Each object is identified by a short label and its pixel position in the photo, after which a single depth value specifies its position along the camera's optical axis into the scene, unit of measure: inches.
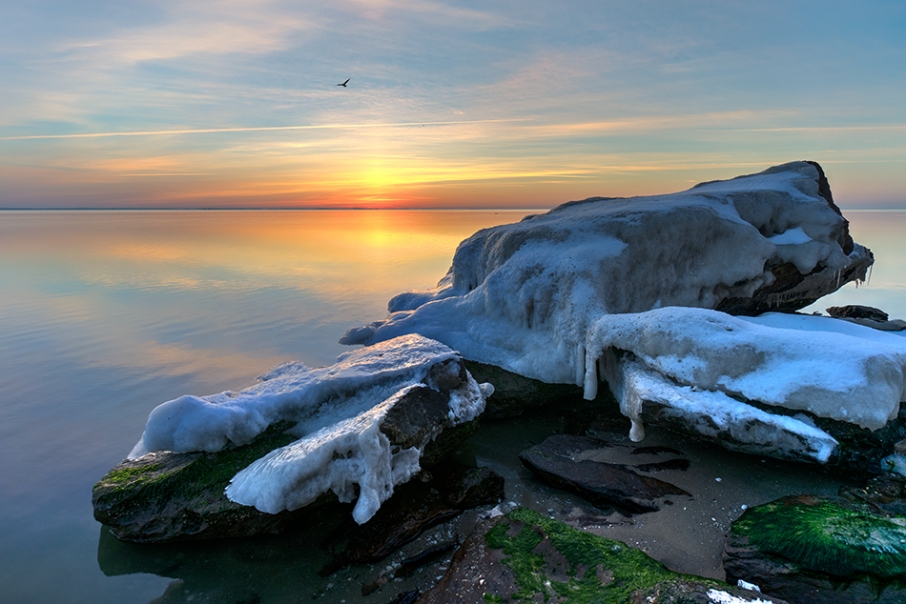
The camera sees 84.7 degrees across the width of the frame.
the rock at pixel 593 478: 248.8
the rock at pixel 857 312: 565.5
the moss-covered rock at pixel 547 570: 177.0
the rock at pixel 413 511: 223.9
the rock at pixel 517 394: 356.8
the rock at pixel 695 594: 149.1
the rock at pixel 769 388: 237.0
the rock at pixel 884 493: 229.3
